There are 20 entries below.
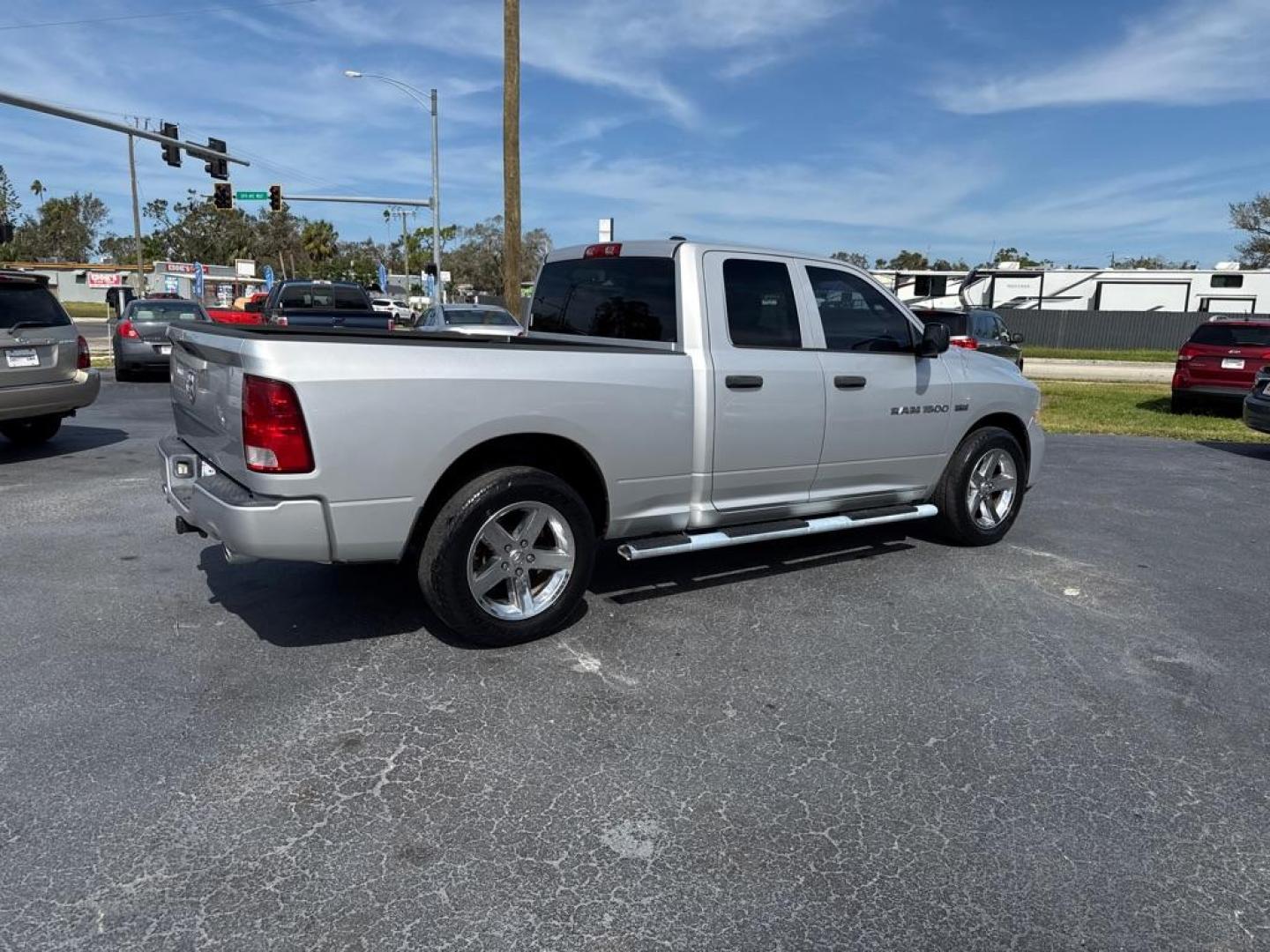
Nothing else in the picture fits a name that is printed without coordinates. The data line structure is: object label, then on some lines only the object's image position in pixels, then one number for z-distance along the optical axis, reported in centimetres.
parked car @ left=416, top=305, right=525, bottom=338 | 1866
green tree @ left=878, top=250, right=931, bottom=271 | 9381
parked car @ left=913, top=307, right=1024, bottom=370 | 1550
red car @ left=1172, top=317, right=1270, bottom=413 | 1324
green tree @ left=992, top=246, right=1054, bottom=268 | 9561
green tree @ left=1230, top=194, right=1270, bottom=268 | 5172
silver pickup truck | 376
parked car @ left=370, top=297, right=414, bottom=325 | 3530
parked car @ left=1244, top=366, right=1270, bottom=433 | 1023
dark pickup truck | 1477
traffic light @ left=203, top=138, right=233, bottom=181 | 2670
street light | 3259
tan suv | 830
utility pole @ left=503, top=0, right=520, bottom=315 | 1814
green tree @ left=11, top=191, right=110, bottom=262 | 8944
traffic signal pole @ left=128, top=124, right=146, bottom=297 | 5108
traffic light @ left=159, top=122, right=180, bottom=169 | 2514
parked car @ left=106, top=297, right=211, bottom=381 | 1652
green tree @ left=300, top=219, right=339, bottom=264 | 10031
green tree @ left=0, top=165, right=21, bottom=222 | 7831
